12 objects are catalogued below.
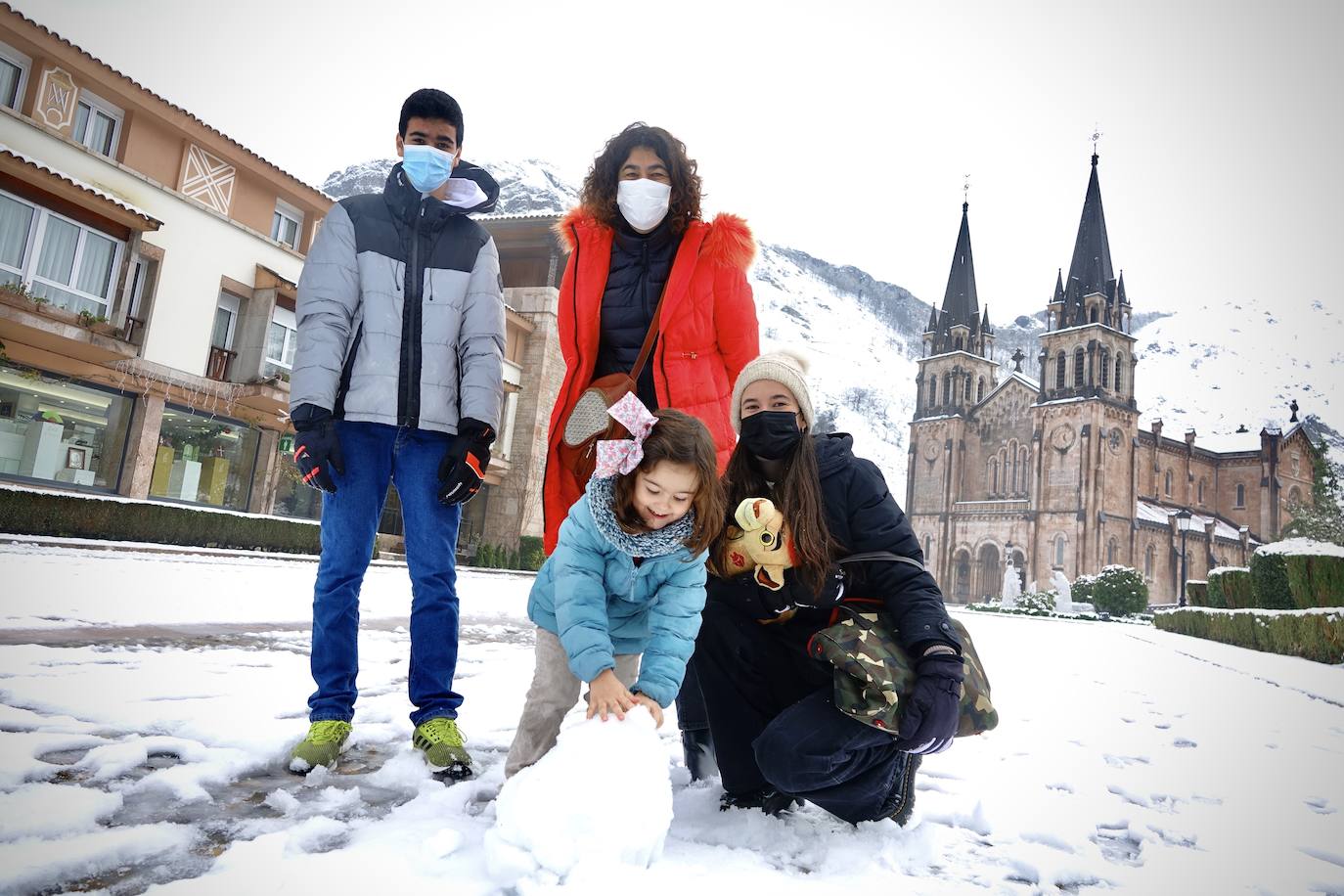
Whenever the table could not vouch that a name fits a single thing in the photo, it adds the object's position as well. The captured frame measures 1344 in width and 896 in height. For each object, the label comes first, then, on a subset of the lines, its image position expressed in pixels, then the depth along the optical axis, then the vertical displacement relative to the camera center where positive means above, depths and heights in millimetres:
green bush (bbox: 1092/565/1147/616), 29031 +183
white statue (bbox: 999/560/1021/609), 36156 -87
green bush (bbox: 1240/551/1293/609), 10781 +445
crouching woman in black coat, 2045 -199
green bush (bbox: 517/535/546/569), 20984 -350
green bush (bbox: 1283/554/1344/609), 8914 +454
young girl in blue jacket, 2072 -8
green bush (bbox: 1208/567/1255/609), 12306 +373
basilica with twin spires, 45312 +8683
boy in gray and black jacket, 2576 +499
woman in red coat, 2852 +1016
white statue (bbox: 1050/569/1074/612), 32062 -163
